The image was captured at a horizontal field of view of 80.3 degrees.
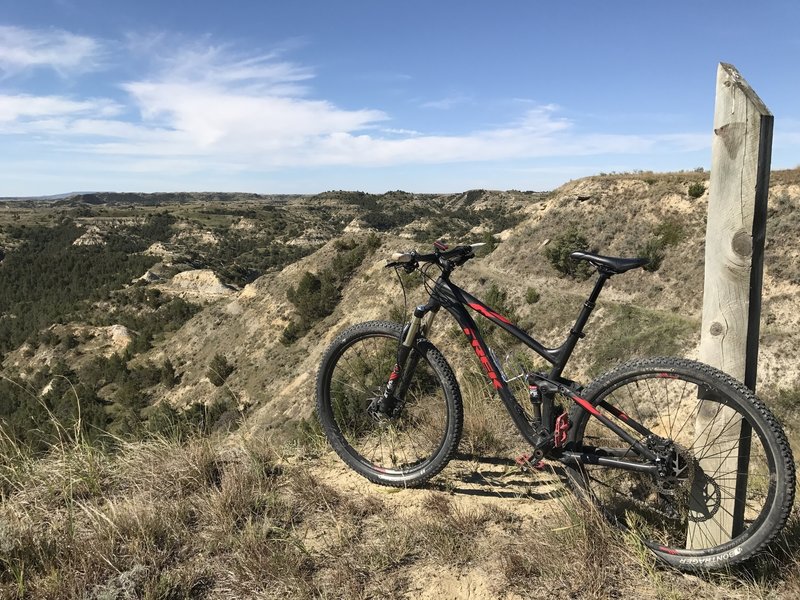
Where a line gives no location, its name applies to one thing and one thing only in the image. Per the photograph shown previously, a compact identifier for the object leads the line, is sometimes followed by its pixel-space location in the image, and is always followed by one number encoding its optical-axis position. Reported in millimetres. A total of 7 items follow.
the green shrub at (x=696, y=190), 29344
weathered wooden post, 2250
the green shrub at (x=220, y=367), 31239
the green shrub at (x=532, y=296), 26047
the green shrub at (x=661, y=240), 26688
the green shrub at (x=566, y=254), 27922
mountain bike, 2340
